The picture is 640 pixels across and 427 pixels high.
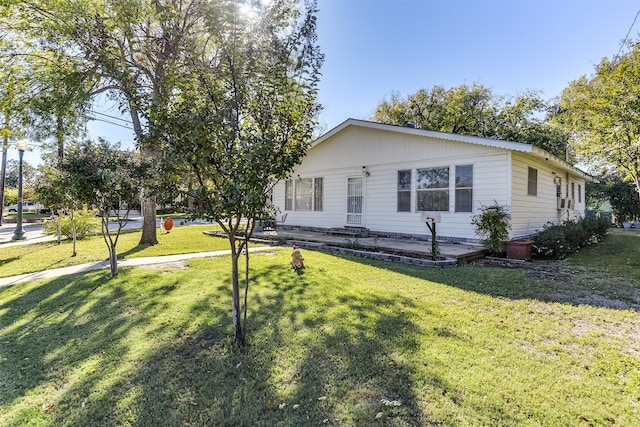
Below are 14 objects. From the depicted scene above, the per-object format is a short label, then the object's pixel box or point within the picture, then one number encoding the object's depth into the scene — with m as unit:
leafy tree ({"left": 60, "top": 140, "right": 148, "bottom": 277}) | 5.57
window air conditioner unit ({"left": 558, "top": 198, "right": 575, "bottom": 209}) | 12.68
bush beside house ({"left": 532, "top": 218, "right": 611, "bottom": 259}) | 8.34
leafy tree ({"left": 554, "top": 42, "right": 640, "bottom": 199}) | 6.02
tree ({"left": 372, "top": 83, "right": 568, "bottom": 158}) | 20.88
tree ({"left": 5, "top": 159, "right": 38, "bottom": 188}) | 39.75
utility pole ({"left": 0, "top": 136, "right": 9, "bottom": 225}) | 23.38
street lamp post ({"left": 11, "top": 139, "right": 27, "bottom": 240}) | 12.51
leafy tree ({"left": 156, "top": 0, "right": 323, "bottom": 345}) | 2.93
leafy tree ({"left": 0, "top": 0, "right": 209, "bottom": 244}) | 3.09
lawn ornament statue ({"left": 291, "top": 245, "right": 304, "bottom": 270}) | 6.60
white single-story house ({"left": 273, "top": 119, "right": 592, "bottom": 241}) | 9.09
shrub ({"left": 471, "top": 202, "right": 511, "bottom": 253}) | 8.43
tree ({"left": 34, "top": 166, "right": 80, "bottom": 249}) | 5.92
